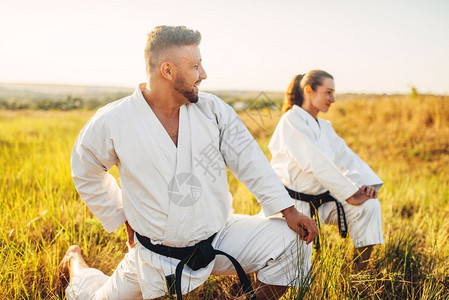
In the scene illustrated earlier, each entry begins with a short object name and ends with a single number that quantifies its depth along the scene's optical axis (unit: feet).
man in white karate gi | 7.04
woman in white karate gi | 9.77
